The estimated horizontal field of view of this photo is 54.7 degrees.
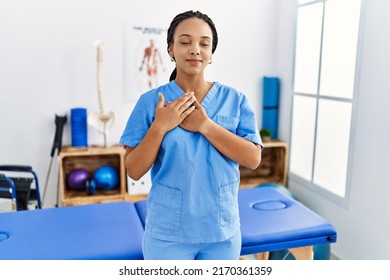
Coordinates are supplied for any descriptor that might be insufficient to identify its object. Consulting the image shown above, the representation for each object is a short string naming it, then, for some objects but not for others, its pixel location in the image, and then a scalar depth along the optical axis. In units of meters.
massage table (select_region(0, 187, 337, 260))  1.46
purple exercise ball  2.91
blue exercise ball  2.90
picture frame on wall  3.06
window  2.56
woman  1.05
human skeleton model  2.86
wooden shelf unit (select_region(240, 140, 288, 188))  3.32
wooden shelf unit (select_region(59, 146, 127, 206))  2.85
